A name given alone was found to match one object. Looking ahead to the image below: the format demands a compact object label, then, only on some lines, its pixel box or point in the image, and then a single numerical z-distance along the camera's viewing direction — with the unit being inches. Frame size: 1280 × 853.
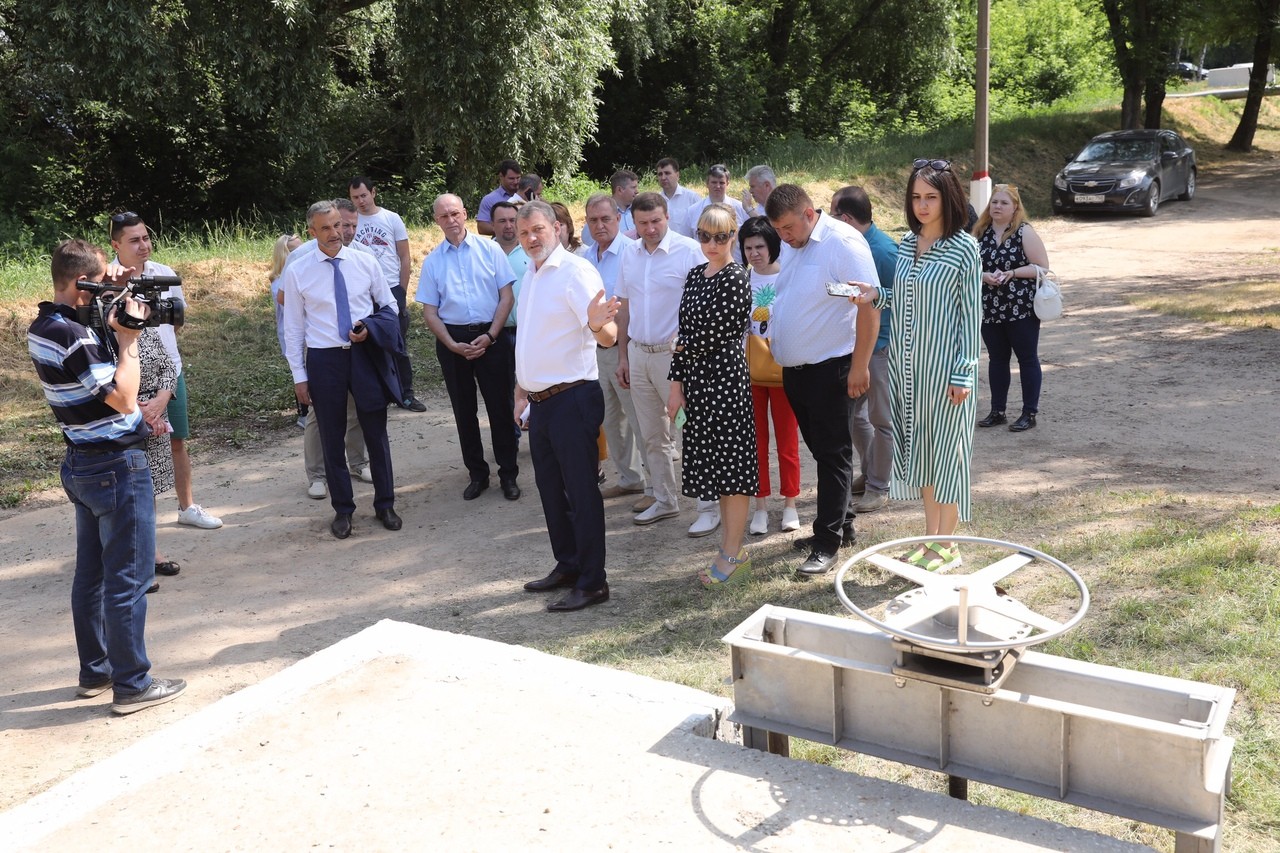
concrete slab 139.3
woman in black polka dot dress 229.9
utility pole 686.5
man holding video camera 184.9
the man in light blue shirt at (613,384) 292.7
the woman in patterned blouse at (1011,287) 326.0
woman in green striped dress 205.5
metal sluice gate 130.7
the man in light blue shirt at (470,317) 303.6
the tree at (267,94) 610.5
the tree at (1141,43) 1060.5
